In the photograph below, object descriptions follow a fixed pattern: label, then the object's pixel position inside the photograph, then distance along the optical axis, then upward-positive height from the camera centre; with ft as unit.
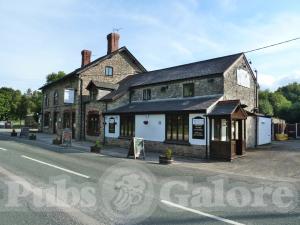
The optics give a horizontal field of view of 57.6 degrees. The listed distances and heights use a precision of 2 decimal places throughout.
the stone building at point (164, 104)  57.41 +5.08
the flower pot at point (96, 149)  61.93 -6.24
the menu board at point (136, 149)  54.29 -5.37
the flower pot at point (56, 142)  75.73 -5.73
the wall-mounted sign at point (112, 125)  78.54 -0.91
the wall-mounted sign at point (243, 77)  71.82 +12.51
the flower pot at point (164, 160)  48.32 -6.65
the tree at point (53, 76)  195.84 +33.20
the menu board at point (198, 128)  56.95 -1.06
